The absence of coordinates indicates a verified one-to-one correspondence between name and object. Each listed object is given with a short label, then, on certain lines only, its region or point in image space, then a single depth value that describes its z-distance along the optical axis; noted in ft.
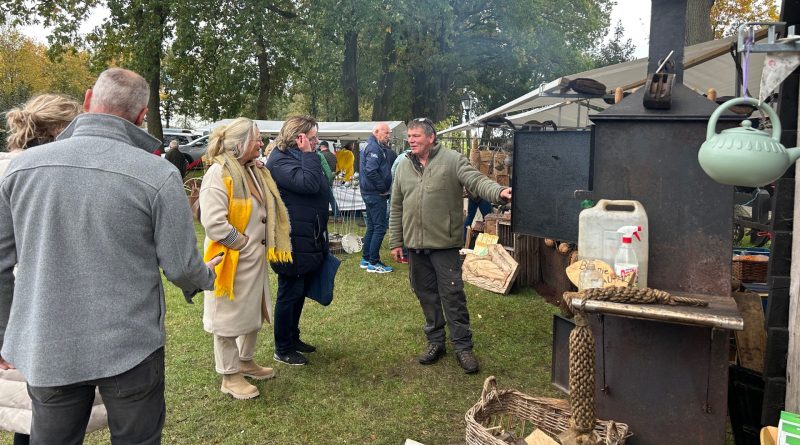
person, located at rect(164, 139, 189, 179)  45.83
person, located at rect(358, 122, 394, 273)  25.57
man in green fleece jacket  14.15
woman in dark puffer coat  13.70
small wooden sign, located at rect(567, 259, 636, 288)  8.76
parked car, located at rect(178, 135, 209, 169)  76.27
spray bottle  8.77
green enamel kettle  6.16
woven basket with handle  8.19
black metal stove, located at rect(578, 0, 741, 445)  8.79
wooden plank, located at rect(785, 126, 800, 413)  8.64
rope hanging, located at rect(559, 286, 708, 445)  7.68
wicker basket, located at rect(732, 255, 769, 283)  16.10
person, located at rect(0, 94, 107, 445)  8.06
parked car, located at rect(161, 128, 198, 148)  95.67
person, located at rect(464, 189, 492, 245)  28.17
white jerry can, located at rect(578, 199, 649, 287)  8.89
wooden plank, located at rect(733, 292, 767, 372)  11.88
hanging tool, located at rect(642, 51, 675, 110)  8.77
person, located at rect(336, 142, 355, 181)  42.95
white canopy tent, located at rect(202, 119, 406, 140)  56.59
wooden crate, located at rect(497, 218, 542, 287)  22.11
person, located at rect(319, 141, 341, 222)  34.93
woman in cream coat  11.65
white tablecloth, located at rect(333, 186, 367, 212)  38.65
